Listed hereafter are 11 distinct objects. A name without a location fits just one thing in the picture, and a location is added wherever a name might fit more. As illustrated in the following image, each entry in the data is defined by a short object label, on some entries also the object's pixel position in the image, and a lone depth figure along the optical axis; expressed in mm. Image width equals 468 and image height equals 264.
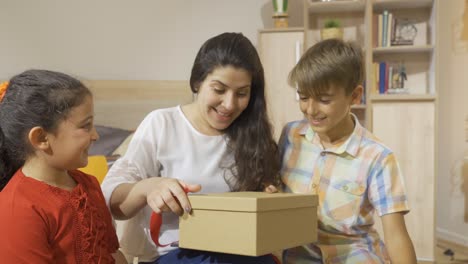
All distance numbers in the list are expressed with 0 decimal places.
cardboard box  955
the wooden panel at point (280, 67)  3133
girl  988
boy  1285
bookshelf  3037
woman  1300
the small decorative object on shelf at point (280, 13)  3201
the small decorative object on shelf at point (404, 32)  3279
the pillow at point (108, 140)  2697
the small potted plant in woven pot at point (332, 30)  3252
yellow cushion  2234
